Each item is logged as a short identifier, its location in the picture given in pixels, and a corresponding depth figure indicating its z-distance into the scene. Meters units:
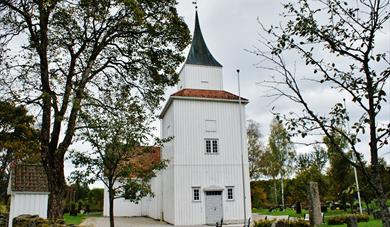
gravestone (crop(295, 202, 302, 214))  31.64
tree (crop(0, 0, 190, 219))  11.88
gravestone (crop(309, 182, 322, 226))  18.91
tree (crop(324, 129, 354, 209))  30.16
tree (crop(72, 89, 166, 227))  14.19
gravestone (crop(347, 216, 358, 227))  11.91
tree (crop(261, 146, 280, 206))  43.59
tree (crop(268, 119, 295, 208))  44.72
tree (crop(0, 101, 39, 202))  11.20
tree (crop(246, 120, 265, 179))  43.59
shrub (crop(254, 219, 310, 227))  16.54
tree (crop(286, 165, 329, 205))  35.51
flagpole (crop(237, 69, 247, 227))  24.84
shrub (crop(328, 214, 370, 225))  19.38
